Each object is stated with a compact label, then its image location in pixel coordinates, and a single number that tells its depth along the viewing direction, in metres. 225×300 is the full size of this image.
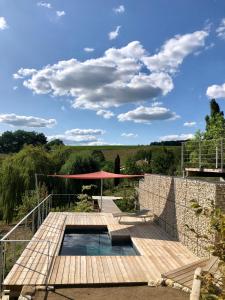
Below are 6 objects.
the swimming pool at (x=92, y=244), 6.10
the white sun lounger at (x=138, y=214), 7.64
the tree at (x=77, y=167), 12.09
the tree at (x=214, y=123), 16.64
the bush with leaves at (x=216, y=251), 1.65
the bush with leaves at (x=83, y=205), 10.03
